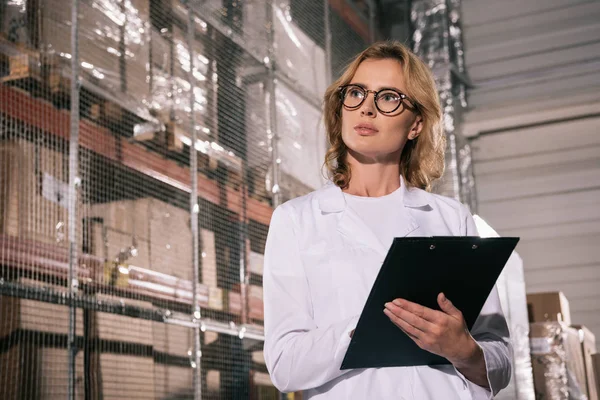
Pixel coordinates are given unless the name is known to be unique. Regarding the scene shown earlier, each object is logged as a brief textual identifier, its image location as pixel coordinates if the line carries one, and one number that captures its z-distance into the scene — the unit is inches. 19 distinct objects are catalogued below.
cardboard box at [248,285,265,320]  195.6
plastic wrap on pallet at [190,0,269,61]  197.8
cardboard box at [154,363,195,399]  160.6
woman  55.4
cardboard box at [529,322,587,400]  153.7
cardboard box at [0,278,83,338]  127.0
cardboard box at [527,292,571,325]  158.2
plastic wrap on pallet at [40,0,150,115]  141.1
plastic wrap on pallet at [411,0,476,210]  275.9
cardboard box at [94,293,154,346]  146.9
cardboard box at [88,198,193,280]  152.4
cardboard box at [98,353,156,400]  144.8
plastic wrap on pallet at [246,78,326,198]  207.3
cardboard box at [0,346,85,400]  125.9
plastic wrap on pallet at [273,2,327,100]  225.9
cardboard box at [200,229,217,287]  183.3
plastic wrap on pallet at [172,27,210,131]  177.5
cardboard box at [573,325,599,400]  176.1
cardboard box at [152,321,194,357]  165.6
